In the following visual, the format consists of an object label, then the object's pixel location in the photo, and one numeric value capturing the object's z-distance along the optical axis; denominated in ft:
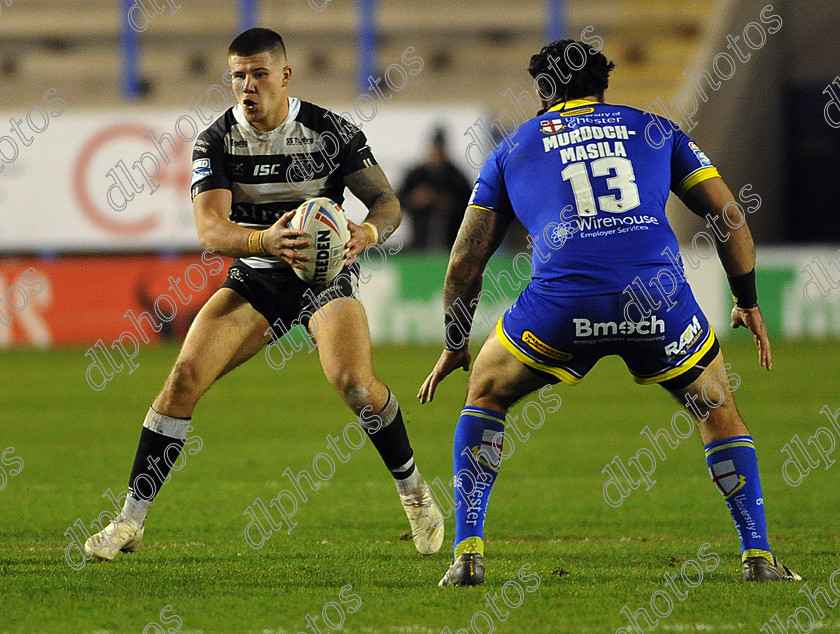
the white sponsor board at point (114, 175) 62.23
